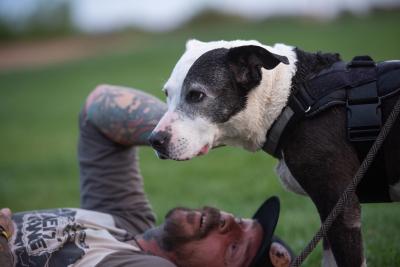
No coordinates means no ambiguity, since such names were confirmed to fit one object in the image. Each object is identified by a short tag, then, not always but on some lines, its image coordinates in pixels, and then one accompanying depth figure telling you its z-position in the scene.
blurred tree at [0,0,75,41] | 36.41
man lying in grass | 3.24
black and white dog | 2.91
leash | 2.80
